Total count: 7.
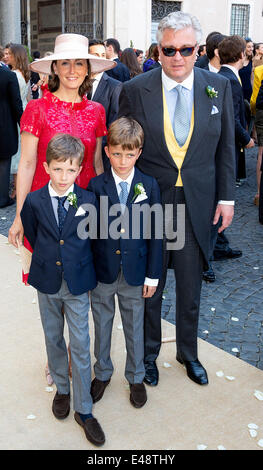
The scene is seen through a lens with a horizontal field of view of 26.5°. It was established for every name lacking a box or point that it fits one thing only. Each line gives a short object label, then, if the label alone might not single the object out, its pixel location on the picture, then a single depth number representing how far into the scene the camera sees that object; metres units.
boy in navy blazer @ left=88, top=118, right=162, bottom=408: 3.04
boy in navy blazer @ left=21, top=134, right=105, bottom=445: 2.92
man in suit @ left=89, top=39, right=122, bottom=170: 5.14
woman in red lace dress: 3.14
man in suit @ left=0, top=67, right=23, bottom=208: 7.19
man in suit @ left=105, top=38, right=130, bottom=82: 8.02
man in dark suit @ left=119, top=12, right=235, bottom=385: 3.08
